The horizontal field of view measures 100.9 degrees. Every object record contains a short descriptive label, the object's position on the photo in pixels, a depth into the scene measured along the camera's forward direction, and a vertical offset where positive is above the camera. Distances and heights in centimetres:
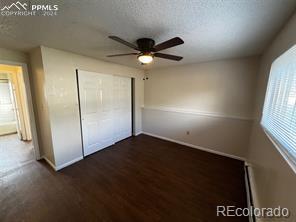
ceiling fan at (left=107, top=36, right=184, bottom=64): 169 +57
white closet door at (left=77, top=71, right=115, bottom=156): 277 -46
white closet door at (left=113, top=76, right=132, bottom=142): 361 -50
